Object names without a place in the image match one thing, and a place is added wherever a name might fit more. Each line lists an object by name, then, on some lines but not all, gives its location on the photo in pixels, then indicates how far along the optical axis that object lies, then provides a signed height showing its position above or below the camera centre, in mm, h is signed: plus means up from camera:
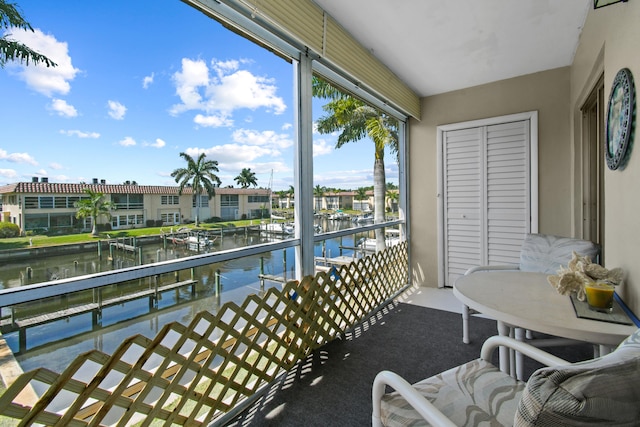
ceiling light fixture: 1401 +963
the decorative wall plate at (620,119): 1490 +445
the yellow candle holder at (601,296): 1439 -457
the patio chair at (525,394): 571 -600
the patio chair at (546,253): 2158 -390
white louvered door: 3748 +122
